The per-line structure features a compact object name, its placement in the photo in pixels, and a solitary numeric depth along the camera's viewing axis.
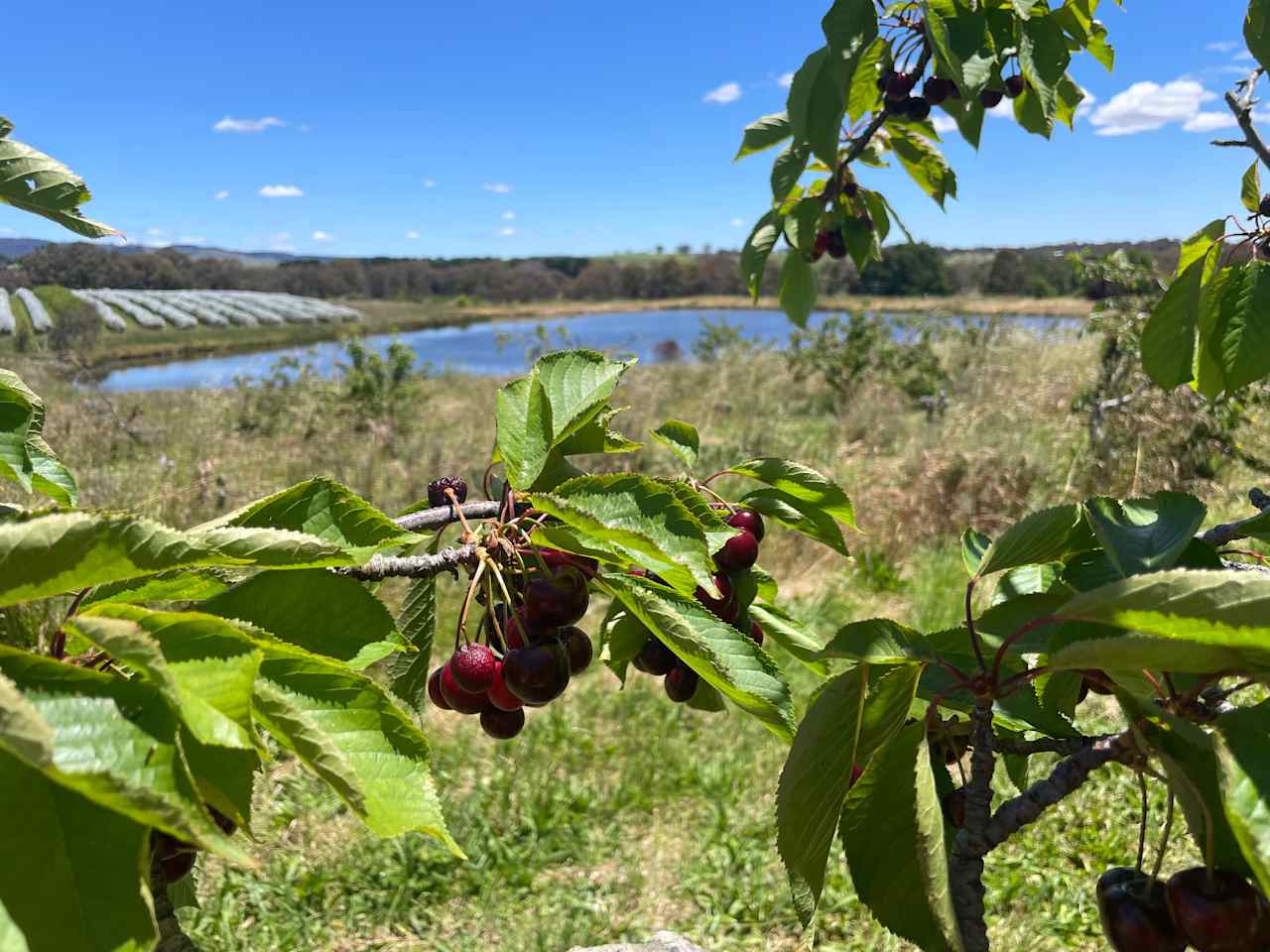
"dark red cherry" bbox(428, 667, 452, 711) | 0.46
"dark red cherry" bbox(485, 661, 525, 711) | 0.44
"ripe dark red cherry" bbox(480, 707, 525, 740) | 0.48
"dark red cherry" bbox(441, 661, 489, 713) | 0.45
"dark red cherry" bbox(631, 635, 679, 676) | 0.49
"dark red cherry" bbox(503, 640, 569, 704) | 0.42
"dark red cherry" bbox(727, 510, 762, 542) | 0.51
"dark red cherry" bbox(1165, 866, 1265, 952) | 0.30
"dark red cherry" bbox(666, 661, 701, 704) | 0.49
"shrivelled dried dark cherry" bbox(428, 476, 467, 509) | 0.47
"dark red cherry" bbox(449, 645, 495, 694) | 0.43
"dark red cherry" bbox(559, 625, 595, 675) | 0.47
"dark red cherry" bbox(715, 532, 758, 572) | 0.47
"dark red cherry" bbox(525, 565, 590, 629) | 0.42
